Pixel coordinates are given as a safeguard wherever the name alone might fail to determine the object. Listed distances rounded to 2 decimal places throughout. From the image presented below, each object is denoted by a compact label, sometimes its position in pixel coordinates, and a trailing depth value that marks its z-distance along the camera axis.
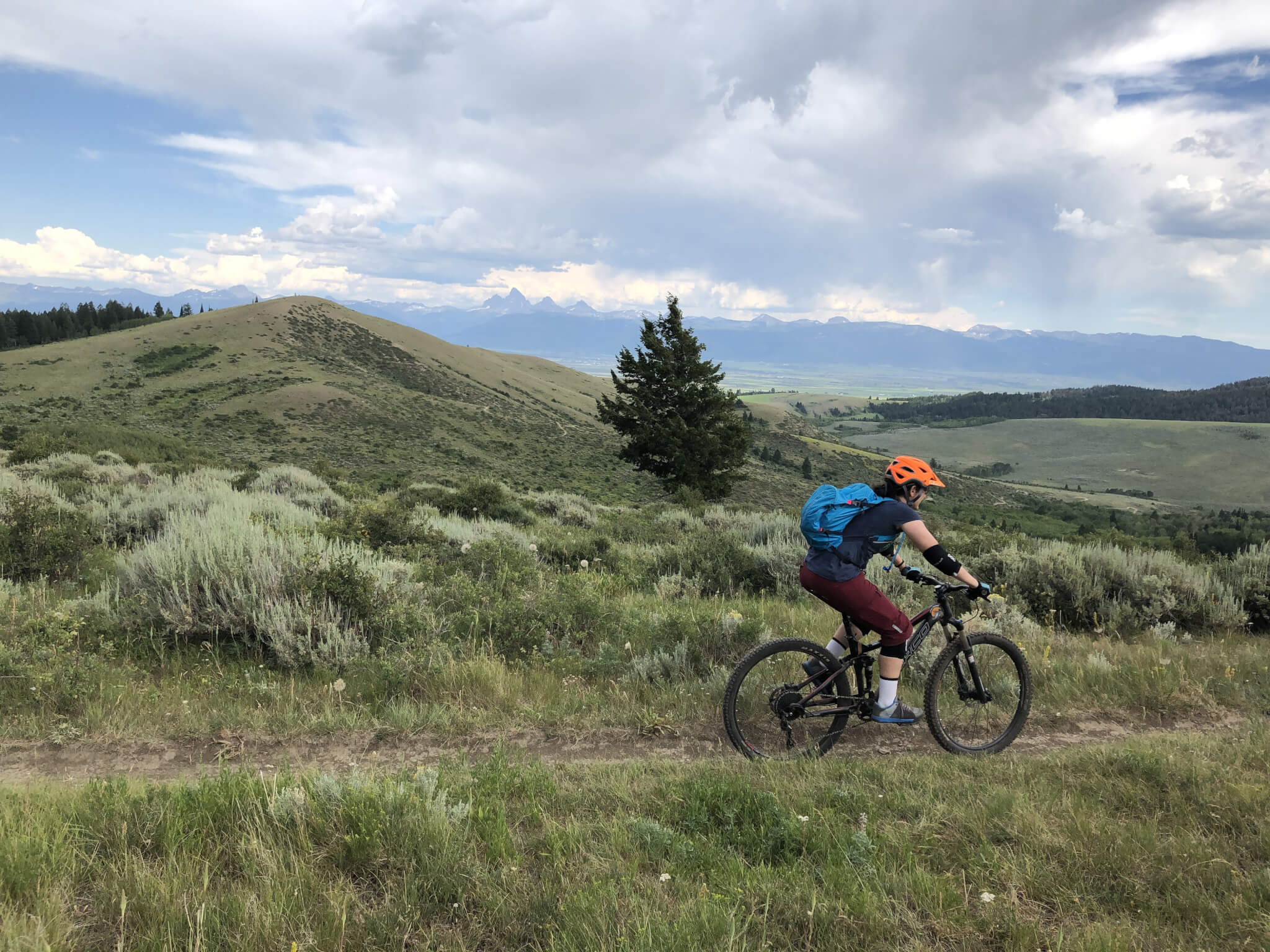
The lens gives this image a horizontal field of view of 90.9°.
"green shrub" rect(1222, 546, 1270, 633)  7.90
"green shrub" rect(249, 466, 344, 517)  12.70
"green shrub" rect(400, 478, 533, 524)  14.84
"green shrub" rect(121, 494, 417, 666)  5.57
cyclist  4.13
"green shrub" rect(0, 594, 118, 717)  4.51
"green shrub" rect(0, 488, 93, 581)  7.52
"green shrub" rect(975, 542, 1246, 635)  7.74
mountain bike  4.46
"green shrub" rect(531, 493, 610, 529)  16.02
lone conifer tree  32.38
